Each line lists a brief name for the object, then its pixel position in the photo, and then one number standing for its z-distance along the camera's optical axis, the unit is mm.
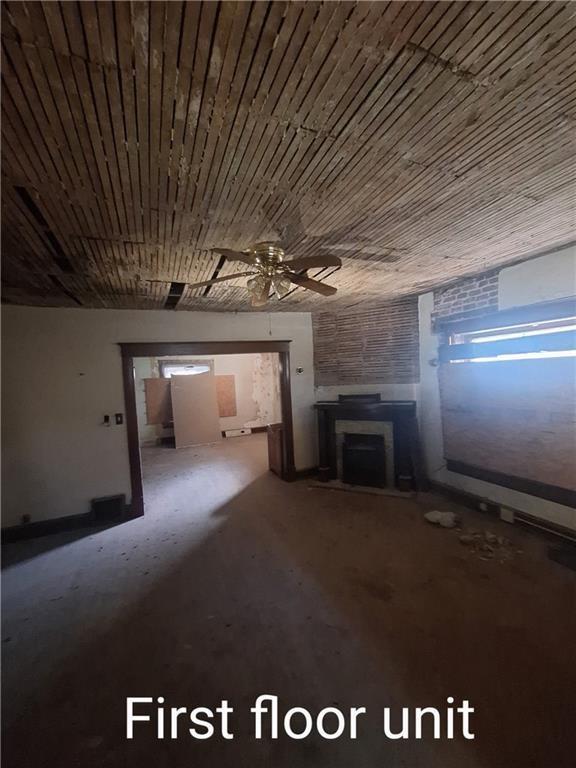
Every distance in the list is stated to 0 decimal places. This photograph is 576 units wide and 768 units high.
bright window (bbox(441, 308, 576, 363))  2514
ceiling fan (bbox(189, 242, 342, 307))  1868
